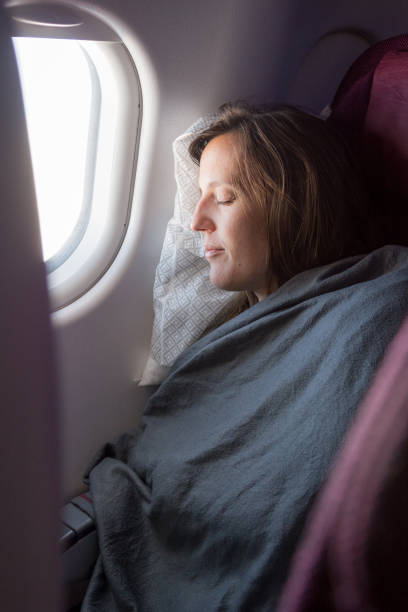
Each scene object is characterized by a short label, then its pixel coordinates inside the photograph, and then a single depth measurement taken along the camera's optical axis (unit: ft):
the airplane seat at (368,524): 1.69
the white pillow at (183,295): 4.47
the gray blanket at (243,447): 2.91
